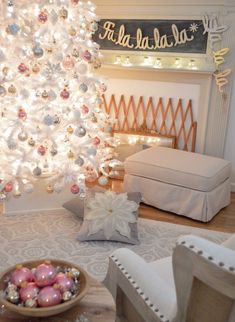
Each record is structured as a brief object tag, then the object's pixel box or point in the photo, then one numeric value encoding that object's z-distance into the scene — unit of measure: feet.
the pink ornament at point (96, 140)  9.71
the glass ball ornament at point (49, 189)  9.42
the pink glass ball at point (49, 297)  4.21
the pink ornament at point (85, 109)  9.32
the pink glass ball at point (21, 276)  4.45
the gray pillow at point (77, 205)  9.56
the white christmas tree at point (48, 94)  8.27
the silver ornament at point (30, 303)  4.17
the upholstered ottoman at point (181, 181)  9.84
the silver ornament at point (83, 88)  9.12
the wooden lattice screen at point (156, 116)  12.53
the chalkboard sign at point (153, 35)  11.71
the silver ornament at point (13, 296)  4.23
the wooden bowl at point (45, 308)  4.09
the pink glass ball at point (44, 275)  4.45
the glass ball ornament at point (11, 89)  8.27
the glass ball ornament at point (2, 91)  8.14
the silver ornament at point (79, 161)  9.21
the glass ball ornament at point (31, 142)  8.69
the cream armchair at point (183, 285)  3.05
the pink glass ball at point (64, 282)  4.42
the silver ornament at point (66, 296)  4.33
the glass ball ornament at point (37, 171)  8.75
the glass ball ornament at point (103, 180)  9.84
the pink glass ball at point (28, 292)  4.24
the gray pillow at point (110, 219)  8.57
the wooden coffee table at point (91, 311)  4.30
